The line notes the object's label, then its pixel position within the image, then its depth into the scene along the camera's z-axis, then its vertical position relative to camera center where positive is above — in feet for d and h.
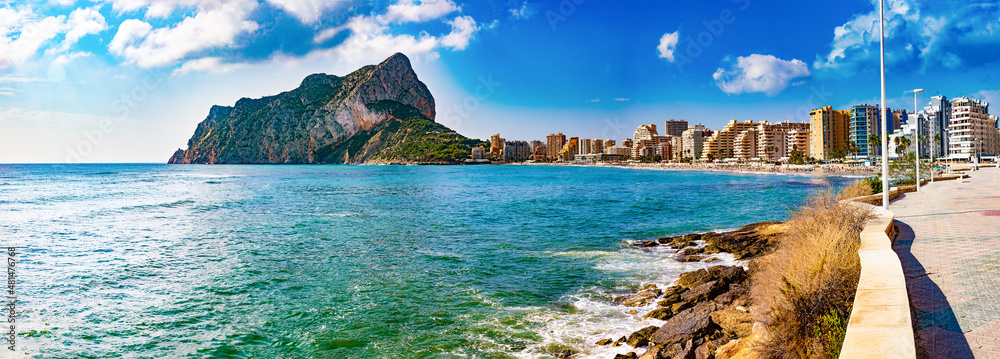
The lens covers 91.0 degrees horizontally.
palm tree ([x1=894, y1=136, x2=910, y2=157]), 303.76 +5.25
